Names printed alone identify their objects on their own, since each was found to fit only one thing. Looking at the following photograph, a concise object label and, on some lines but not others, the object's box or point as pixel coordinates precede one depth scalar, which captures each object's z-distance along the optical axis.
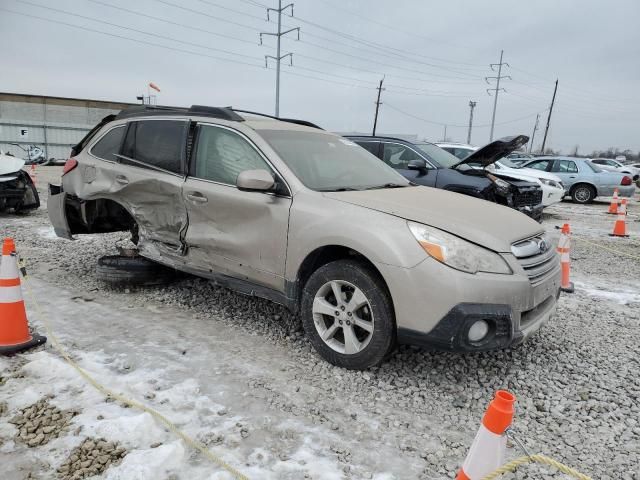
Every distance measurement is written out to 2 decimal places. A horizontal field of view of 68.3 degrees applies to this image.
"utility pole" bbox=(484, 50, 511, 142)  53.28
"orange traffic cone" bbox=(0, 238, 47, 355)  3.35
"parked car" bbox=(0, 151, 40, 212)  9.09
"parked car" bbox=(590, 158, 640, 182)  25.71
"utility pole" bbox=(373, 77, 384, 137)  48.09
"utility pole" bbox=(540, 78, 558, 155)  47.75
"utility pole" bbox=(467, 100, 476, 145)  63.76
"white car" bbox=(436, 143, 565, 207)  11.70
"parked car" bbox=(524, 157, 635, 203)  15.26
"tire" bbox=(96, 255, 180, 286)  4.82
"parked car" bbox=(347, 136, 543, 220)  7.97
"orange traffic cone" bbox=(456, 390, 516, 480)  1.64
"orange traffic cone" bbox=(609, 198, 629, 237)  9.51
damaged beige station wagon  2.91
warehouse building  34.31
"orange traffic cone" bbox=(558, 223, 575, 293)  5.29
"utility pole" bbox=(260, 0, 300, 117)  34.12
